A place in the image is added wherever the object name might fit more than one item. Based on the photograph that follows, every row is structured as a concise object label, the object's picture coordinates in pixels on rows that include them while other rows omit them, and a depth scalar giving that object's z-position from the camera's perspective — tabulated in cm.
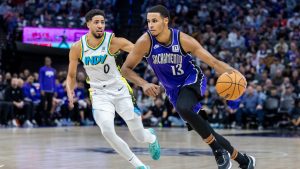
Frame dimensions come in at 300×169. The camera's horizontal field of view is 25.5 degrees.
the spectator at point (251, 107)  1917
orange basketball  691
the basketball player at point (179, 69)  703
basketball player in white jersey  766
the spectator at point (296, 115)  1852
